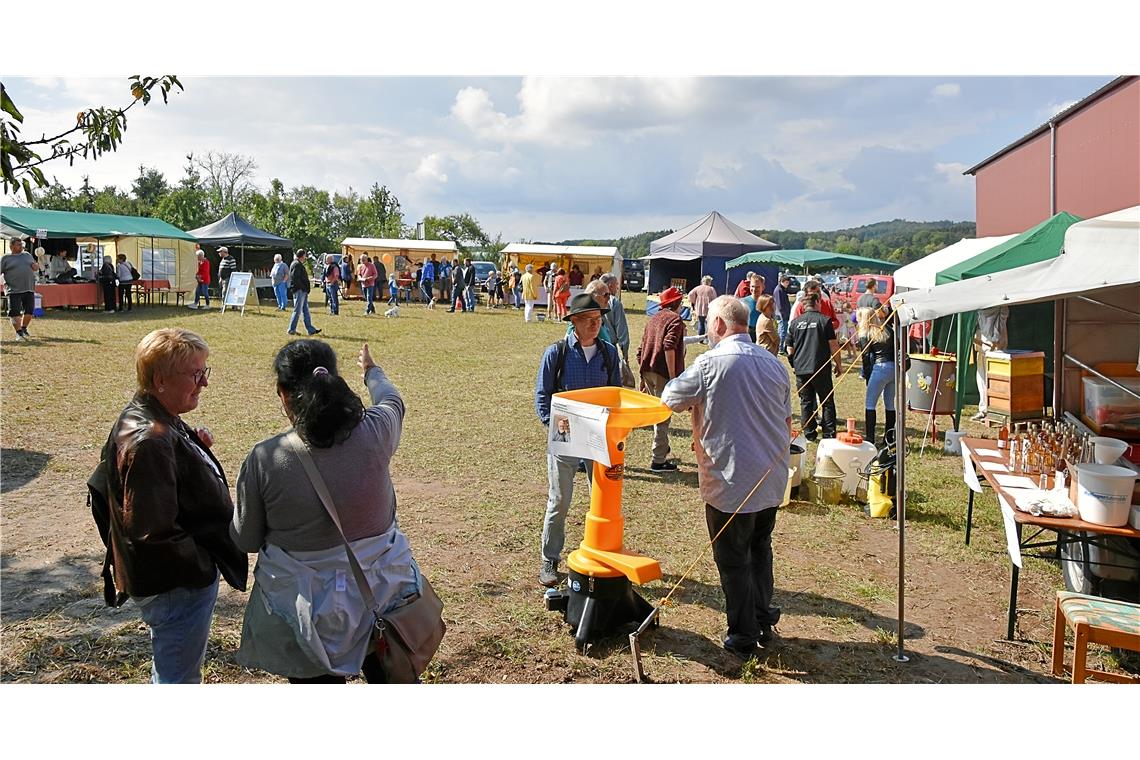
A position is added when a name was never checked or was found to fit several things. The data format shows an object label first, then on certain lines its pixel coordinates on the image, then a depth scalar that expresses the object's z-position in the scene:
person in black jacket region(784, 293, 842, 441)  7.94
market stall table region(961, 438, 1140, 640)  3.95
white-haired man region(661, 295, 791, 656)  3.76
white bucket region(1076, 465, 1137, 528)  3.87
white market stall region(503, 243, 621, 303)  29.40
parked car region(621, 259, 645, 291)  43.28
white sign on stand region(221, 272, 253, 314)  20.39
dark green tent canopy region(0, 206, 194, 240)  19.05
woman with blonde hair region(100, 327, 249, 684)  2.45
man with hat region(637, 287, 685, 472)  7.26
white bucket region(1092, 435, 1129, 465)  4.29
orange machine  3.86
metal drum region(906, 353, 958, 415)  9.85
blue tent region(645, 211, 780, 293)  28.08
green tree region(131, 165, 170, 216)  65.31
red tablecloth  18.23
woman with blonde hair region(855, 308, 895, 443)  7.88
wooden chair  3.27
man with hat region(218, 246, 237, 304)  22.67
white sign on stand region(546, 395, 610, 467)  3.84
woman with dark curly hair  2.43
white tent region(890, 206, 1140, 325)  3.99
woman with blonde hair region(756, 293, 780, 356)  6.82
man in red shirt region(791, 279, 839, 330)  8.21
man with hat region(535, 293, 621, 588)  4.71
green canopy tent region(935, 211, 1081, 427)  8.53
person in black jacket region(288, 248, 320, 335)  16.14
